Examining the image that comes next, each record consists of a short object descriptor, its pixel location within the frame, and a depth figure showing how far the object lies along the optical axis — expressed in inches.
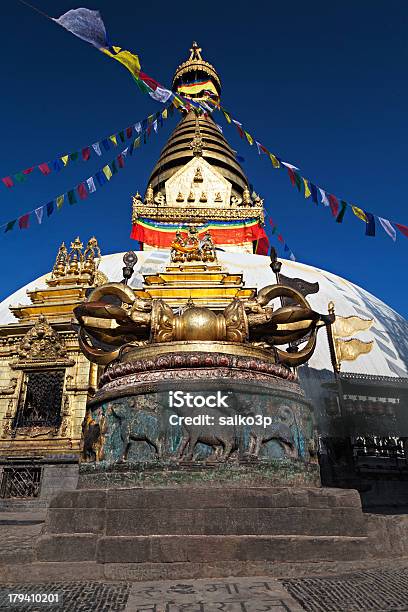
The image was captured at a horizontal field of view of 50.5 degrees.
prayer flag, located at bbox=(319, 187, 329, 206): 448.3
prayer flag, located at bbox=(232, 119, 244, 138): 563.8
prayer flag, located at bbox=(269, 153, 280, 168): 501.0
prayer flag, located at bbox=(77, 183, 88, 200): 549.6
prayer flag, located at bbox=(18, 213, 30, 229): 507.5
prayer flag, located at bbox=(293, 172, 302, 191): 472.8
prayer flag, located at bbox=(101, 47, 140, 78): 400.1
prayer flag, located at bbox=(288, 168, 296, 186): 476.7
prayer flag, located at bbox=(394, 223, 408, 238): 392.5
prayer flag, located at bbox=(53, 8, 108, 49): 329.1
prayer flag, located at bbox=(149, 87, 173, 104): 477.1
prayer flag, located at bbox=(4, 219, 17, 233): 497.1
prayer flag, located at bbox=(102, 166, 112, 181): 578.2
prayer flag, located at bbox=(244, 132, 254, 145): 548.7
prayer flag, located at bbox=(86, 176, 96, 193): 561.0
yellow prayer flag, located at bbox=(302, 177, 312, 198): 464.1
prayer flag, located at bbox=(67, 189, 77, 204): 542.6
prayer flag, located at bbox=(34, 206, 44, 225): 522.7
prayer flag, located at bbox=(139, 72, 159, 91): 462.0
